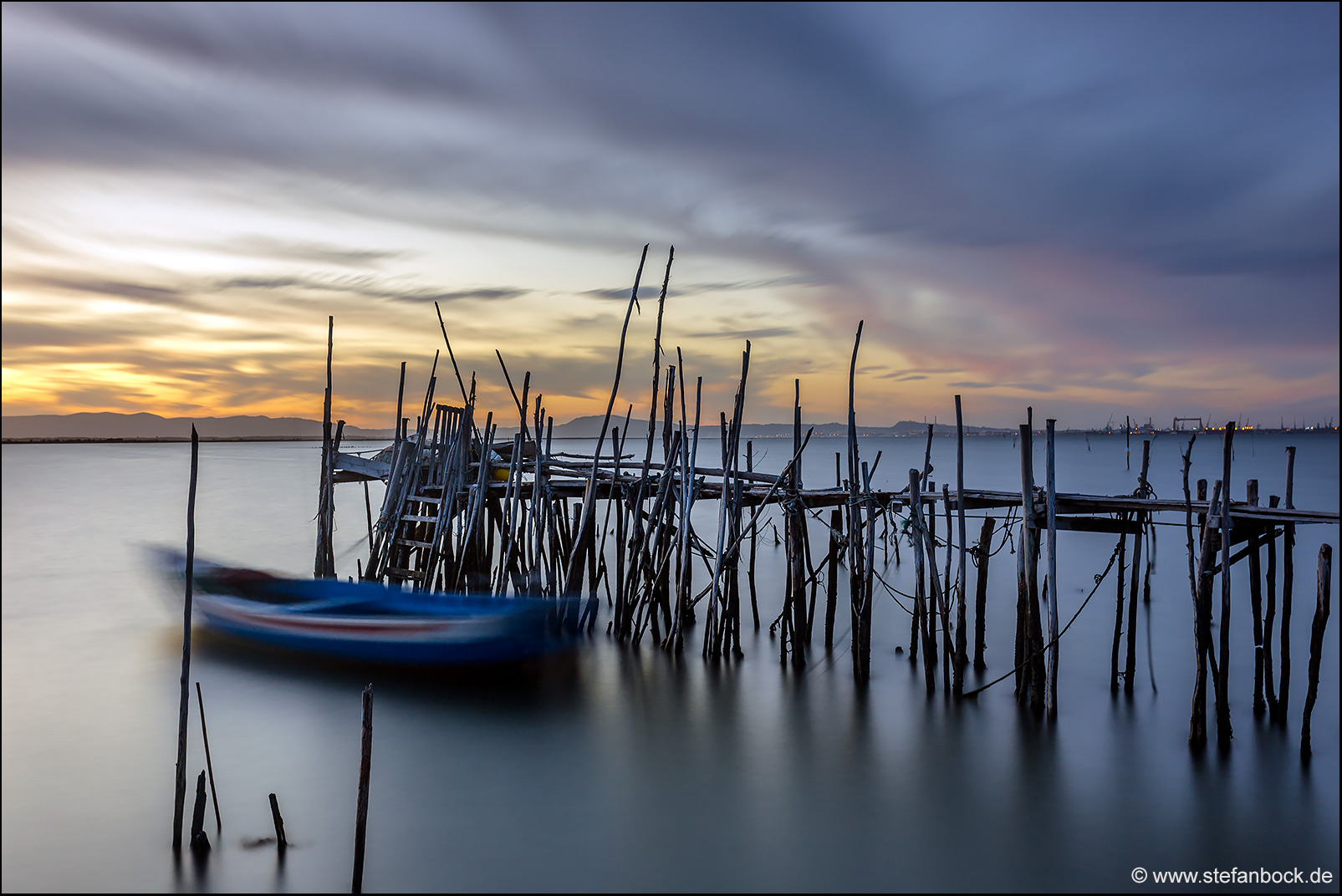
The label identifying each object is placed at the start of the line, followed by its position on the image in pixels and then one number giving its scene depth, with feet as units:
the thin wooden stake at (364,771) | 15.08
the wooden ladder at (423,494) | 37.19
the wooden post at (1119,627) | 28.41
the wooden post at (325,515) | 37.73
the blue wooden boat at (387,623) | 28.32
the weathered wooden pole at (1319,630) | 22.25
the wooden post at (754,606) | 37.97
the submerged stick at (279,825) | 17.96
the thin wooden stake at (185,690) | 16.02
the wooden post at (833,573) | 31.86
